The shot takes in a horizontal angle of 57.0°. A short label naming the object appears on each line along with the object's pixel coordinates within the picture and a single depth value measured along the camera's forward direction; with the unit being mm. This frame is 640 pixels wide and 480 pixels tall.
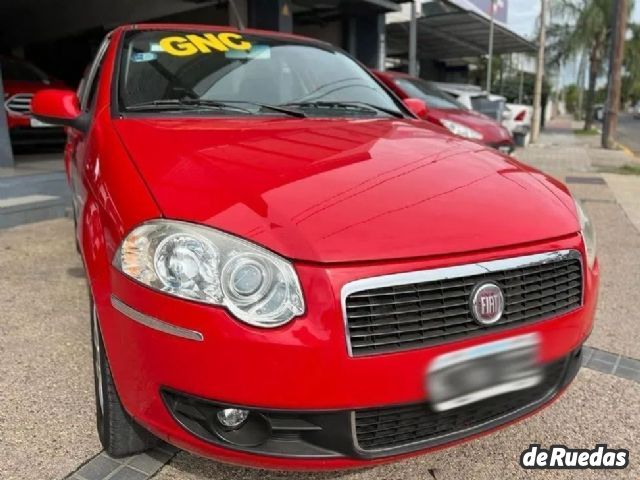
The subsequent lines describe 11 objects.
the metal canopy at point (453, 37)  18250
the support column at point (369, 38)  12609
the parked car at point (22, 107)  8070
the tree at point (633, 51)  29031
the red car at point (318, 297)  1483
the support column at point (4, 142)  6648
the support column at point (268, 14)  9867
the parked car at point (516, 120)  12992
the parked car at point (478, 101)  11461
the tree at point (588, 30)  25016
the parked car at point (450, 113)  7188
